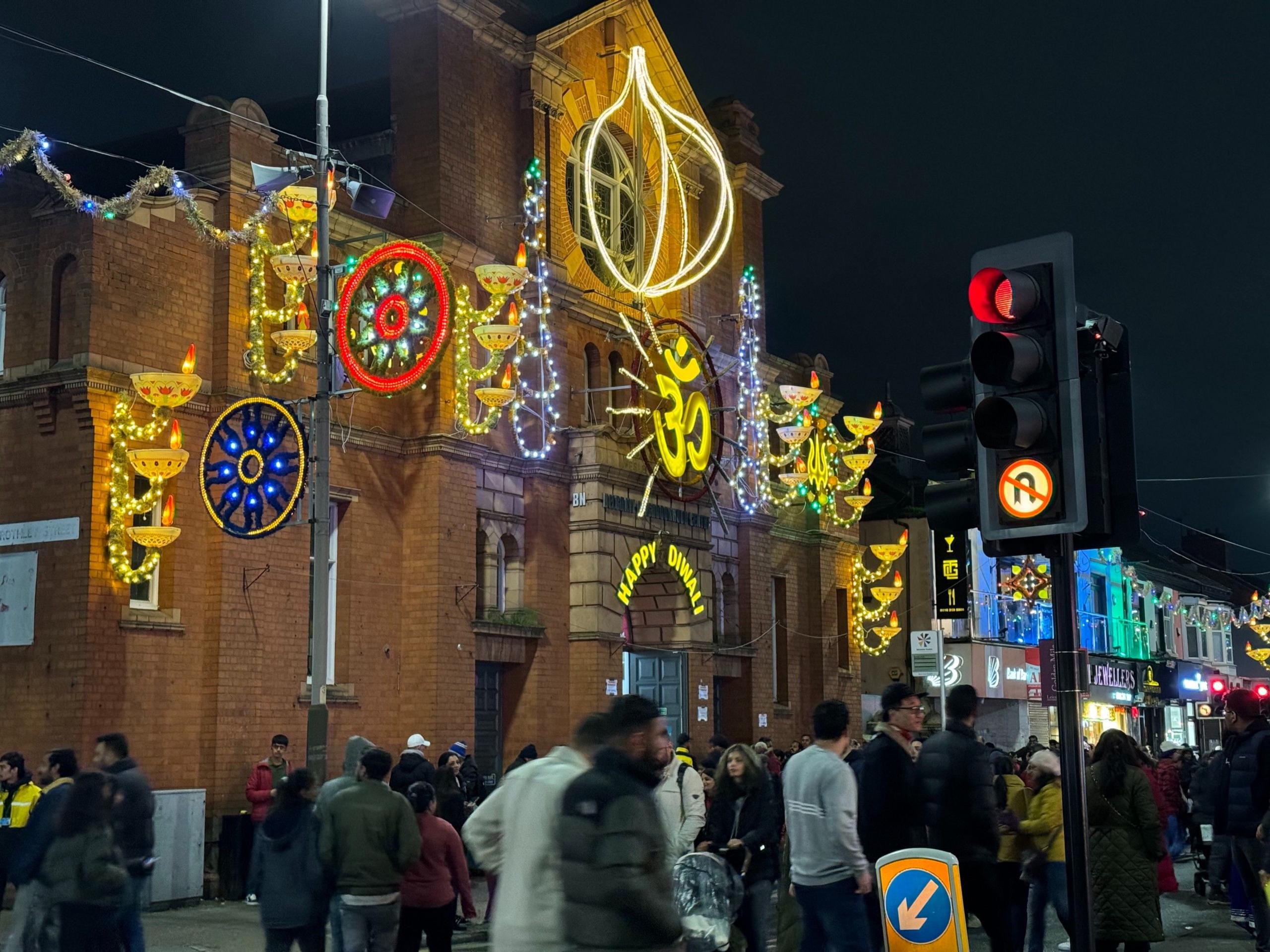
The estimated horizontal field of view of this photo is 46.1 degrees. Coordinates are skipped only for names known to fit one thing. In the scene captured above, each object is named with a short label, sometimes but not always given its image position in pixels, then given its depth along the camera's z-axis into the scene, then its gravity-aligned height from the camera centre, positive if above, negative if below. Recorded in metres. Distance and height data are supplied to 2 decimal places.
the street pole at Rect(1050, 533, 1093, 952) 6.13 -0.18
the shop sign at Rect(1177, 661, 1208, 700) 63.09 +0.56
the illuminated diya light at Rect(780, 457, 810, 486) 32.66 +4.88
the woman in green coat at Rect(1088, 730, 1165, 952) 10.27 -1.05
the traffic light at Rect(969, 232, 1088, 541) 6.44 +1.30
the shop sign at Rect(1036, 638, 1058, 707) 19.44 +0.58
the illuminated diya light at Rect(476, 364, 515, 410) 22.86 +4.68
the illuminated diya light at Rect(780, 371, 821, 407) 30.05 +6.09
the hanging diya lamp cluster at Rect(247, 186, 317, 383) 20.56 +5.74
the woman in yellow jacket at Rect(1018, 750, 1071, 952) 11.80 -0.99
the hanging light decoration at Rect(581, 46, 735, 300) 26.91 +10.00
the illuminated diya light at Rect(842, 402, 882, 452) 31.75 +5.81
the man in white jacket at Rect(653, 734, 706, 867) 11.66 -0.83
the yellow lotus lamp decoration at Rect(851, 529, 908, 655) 36.03 +2.61
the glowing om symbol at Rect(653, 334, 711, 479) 28.27 +5.37
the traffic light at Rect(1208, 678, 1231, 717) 28.62 +0.12
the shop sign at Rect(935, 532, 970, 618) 43.06 +3.29
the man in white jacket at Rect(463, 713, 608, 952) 5.89 -0.59
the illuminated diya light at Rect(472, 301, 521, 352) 22.14 +5.41
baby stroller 10.12 -1.31
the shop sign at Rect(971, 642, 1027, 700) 44.34 +0.82
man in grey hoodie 9.73 -0.65
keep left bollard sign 8.88 -1.21
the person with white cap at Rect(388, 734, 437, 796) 14.34 -0.65
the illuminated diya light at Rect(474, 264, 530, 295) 21.97 +6.23
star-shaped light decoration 46.56 +3.58
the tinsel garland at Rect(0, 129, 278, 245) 18.06 +6.66
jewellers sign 54.03 +0.55
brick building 19.91 +3.20
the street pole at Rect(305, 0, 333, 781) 17.20 +2.93
